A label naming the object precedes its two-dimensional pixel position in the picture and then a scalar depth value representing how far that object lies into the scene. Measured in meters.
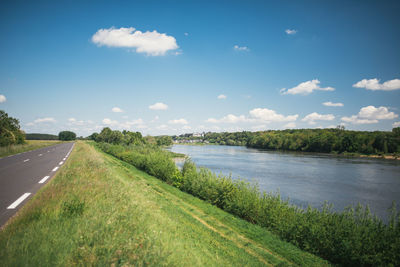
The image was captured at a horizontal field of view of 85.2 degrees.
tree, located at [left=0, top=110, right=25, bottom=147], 37.27
